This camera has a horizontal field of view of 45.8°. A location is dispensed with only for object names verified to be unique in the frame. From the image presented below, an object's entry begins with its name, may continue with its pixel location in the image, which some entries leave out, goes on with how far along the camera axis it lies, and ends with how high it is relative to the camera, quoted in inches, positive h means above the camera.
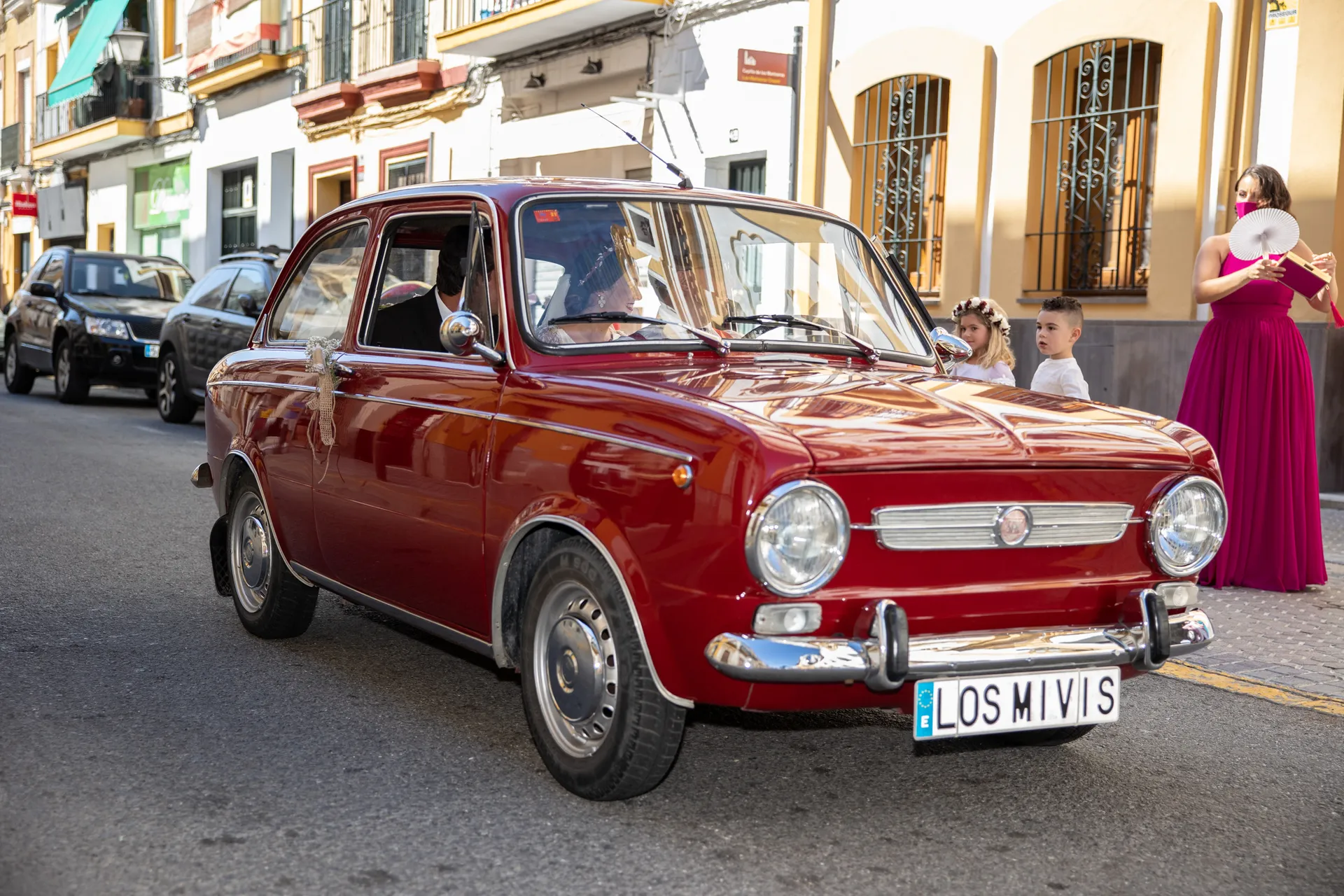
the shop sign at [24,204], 1534.2 +72.0
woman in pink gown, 298.5 -19.7
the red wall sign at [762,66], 618.2 +93.2
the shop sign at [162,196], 1243.8 +71.5
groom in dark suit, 199.2 -2.0
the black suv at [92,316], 674.8 -15.3
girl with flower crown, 282.8 -4.0
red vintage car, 142.1 -17.6
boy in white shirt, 278.2 -3.4
